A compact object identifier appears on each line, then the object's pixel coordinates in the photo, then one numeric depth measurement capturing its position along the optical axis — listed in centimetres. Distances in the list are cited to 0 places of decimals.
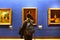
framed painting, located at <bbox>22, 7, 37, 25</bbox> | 697
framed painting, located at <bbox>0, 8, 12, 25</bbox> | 700
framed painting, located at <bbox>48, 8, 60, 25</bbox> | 701
